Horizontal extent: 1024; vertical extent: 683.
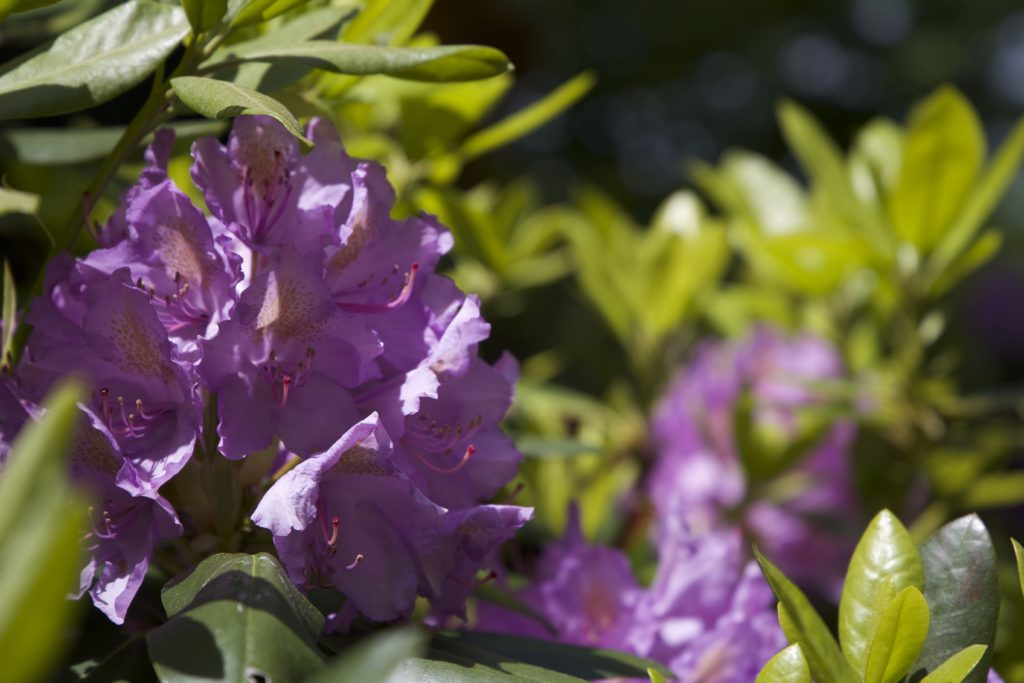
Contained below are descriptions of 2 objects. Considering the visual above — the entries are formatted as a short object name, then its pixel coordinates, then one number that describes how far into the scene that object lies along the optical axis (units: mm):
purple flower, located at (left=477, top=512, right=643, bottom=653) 1339
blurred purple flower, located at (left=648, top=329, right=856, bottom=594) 1701
